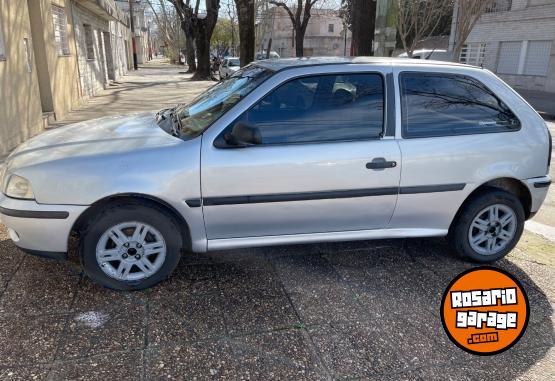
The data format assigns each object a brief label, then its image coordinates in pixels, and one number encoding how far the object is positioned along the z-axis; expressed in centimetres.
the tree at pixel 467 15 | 1012
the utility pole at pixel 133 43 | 3715
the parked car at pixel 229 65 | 2619
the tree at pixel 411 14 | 1331
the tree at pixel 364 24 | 916
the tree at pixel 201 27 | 2426
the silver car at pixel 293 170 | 312
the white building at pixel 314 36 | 6612
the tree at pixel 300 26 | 2819
